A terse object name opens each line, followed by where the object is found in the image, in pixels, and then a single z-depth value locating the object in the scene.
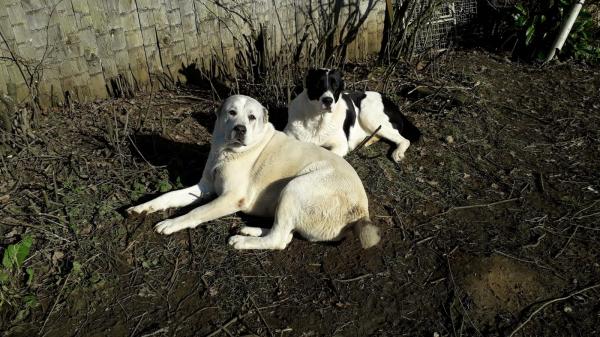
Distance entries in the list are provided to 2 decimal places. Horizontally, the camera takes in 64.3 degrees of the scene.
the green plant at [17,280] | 3.04
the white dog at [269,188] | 3.57
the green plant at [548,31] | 6.98
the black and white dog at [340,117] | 4.71
